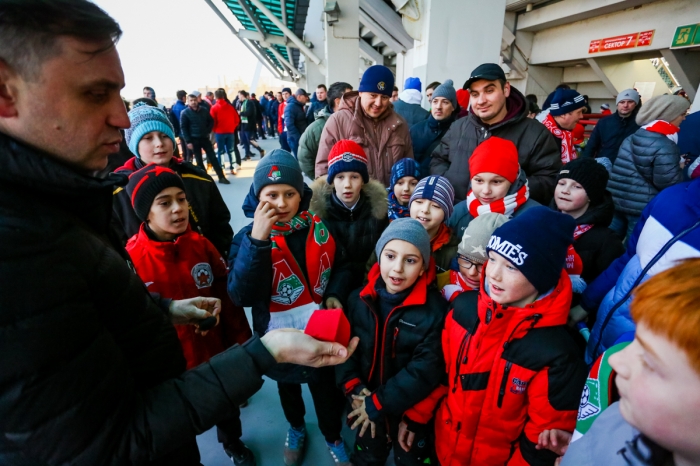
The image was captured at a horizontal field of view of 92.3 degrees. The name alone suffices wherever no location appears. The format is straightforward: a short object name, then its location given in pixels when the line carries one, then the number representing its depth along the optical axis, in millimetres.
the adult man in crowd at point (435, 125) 3197
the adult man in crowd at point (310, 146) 3502
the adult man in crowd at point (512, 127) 2119
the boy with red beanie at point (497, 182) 1774
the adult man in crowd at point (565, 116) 3221
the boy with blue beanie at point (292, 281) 1515
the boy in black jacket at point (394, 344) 1401
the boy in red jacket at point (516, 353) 1181
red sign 7257
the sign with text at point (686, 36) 6134
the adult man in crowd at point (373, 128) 2572
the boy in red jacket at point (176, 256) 1501
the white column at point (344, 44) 9077
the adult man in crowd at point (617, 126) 3961
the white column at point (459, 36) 5137
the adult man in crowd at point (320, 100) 6830
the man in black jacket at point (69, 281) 528
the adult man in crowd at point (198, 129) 6021
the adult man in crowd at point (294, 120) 6582
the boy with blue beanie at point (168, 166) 1987
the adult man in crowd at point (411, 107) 3926
